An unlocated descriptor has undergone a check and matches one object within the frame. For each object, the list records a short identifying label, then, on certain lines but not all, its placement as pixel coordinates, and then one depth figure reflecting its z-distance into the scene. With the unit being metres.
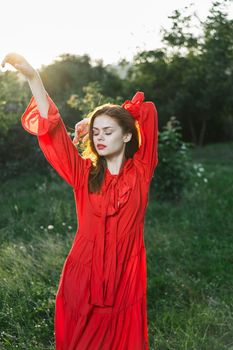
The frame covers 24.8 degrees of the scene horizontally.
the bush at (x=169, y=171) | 7.11
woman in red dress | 2.27
